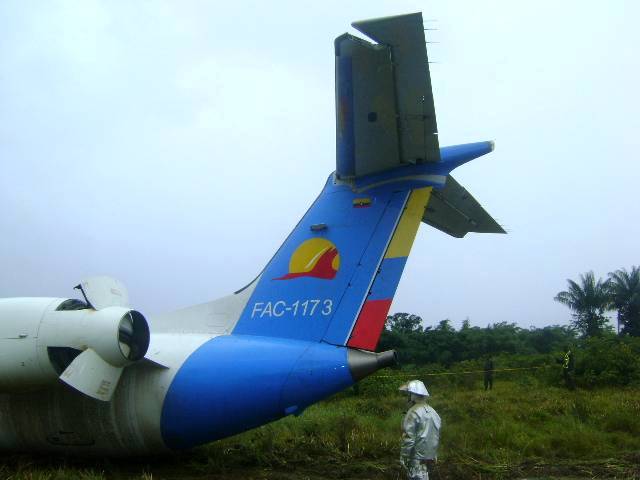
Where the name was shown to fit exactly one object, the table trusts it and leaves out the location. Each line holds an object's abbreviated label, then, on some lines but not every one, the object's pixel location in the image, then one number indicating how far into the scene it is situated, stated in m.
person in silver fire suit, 5.43
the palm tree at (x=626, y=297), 36.69
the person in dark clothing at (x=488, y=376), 16.89
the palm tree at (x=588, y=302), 37.25
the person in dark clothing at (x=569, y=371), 16.38
